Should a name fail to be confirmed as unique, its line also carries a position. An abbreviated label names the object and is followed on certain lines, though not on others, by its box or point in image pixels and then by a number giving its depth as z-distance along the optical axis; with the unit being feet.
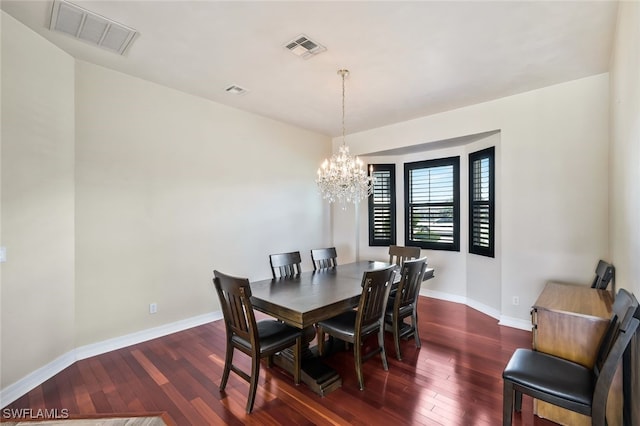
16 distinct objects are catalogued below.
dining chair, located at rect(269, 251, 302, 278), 11.00
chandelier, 11.28
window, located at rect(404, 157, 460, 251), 16.15
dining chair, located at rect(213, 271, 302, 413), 6.97
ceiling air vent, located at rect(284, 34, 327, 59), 8.41
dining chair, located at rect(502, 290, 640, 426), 4.76
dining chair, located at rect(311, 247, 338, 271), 12.63
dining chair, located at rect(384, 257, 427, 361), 9.46
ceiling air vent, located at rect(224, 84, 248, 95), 11.69
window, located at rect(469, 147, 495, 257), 13.83
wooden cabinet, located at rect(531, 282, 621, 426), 6.48
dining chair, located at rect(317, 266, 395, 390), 7.89
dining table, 7.23
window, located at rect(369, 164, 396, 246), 18.34
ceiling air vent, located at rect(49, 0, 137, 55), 7.33
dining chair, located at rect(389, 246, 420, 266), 13.32
